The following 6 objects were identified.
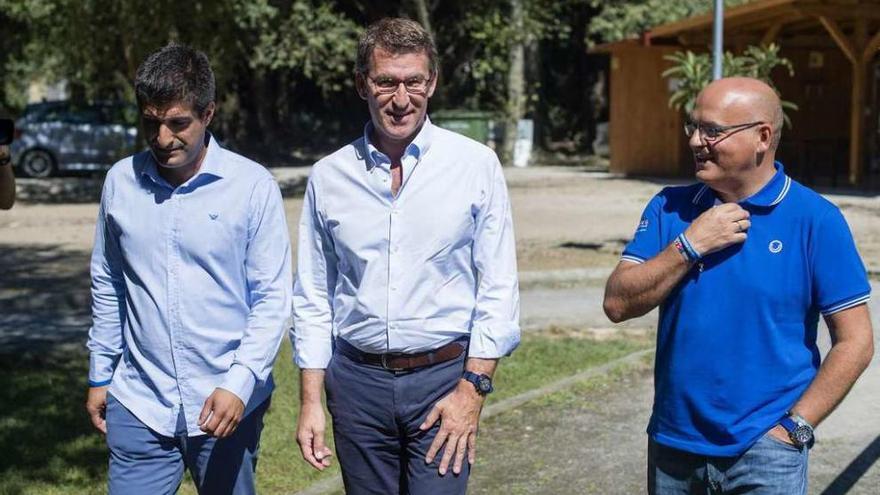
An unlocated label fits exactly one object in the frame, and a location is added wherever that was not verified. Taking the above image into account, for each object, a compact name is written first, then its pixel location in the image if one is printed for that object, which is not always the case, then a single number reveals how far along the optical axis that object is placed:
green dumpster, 30.94
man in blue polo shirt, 3.14
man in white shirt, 3.52
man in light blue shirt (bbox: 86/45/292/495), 3.53
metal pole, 12.16
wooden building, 25.06
